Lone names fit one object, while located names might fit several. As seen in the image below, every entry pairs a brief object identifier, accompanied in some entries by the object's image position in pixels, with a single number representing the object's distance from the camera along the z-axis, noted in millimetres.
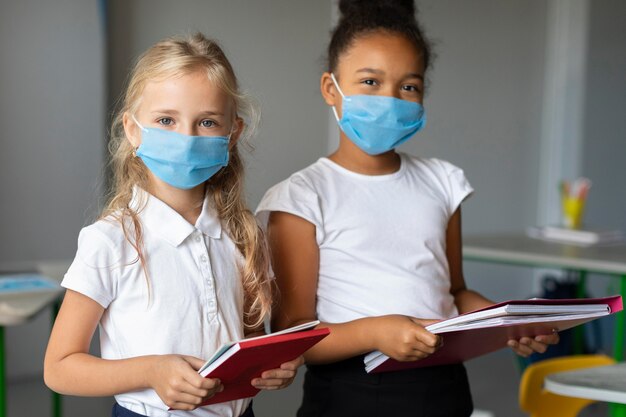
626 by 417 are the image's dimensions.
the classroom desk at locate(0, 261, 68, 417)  2594
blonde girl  1255
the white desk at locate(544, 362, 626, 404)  1548
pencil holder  3752
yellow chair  2066
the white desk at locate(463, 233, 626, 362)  3039
